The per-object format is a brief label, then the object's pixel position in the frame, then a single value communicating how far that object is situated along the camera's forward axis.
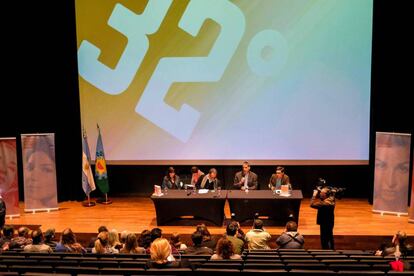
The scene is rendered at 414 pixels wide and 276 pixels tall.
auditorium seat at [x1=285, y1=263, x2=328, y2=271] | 5.38
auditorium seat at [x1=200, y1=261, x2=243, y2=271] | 5.20
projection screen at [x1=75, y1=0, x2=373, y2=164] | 10.29
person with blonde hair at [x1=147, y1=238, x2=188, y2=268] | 5.12
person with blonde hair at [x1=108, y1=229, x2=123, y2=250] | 6.59
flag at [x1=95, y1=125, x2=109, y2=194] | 10.84
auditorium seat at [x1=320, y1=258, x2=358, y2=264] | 5.70
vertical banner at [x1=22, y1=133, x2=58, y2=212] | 10.44
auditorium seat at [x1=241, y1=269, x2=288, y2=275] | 4.86
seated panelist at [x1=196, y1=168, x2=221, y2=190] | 9.75
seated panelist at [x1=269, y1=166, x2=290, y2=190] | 9.66
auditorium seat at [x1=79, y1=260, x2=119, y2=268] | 5.54
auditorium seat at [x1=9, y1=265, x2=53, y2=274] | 5.28
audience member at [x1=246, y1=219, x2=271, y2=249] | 7.15
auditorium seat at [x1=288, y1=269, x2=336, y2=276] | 4.85
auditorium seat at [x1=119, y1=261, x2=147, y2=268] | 5.42
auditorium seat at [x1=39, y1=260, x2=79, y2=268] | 5.59
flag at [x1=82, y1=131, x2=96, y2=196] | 10.74
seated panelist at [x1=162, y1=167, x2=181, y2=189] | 10.11
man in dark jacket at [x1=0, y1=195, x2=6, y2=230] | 8.91
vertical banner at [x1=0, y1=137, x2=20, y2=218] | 10.09
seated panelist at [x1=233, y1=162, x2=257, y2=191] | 9.95
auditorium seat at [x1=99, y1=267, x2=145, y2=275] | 5.05
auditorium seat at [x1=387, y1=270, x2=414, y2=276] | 4.74
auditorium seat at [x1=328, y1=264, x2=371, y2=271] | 5.38
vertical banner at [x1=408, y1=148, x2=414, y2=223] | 9.33
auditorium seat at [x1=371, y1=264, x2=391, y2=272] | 5.35
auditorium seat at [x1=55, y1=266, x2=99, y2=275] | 5.13
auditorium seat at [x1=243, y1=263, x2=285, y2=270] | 5.27
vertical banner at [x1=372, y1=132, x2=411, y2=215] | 9.72
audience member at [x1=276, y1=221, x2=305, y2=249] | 6.94
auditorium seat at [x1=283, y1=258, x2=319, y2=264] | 5.69
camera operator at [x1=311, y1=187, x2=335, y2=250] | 7.99
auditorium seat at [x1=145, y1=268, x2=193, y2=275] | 4.85
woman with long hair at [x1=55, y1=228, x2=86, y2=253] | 6.44
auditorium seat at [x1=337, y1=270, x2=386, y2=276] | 4.88
